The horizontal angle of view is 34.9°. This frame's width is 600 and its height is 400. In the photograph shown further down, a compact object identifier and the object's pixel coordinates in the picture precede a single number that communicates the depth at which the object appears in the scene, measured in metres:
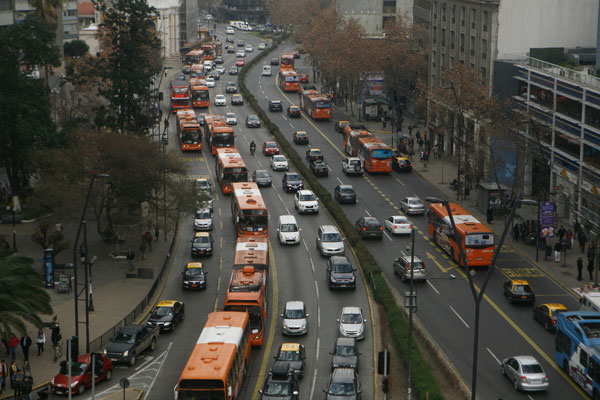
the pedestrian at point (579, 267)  62.28
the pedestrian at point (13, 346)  49.44
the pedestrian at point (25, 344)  48.84
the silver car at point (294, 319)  53.75
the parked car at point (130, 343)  49.12
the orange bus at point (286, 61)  173.25
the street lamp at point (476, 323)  38.66
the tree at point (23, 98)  75.00
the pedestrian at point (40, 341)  50.50
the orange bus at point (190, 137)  104.56
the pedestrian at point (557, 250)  66.56
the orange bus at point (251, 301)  51.75
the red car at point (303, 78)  163.20
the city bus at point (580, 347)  44.50
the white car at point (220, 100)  136.00
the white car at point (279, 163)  96.62
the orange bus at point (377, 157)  93.19
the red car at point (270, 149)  103.38
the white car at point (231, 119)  121.38
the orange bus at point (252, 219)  71.44
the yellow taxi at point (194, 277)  62.25
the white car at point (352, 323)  53.07
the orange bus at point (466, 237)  63.19
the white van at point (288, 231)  72.19
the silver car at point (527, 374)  45.25
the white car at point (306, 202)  80.56
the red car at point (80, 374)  45.19
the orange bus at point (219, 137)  102.62
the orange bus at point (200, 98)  134.00
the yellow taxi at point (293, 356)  47.50
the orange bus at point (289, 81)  151.00
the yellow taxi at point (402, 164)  95.31
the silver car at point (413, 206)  79.56
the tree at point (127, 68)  83.88
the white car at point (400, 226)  73.81
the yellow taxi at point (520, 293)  57.94
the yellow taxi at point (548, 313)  53.75
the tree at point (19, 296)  46.03
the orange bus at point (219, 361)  40.97
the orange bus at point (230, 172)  87.06
